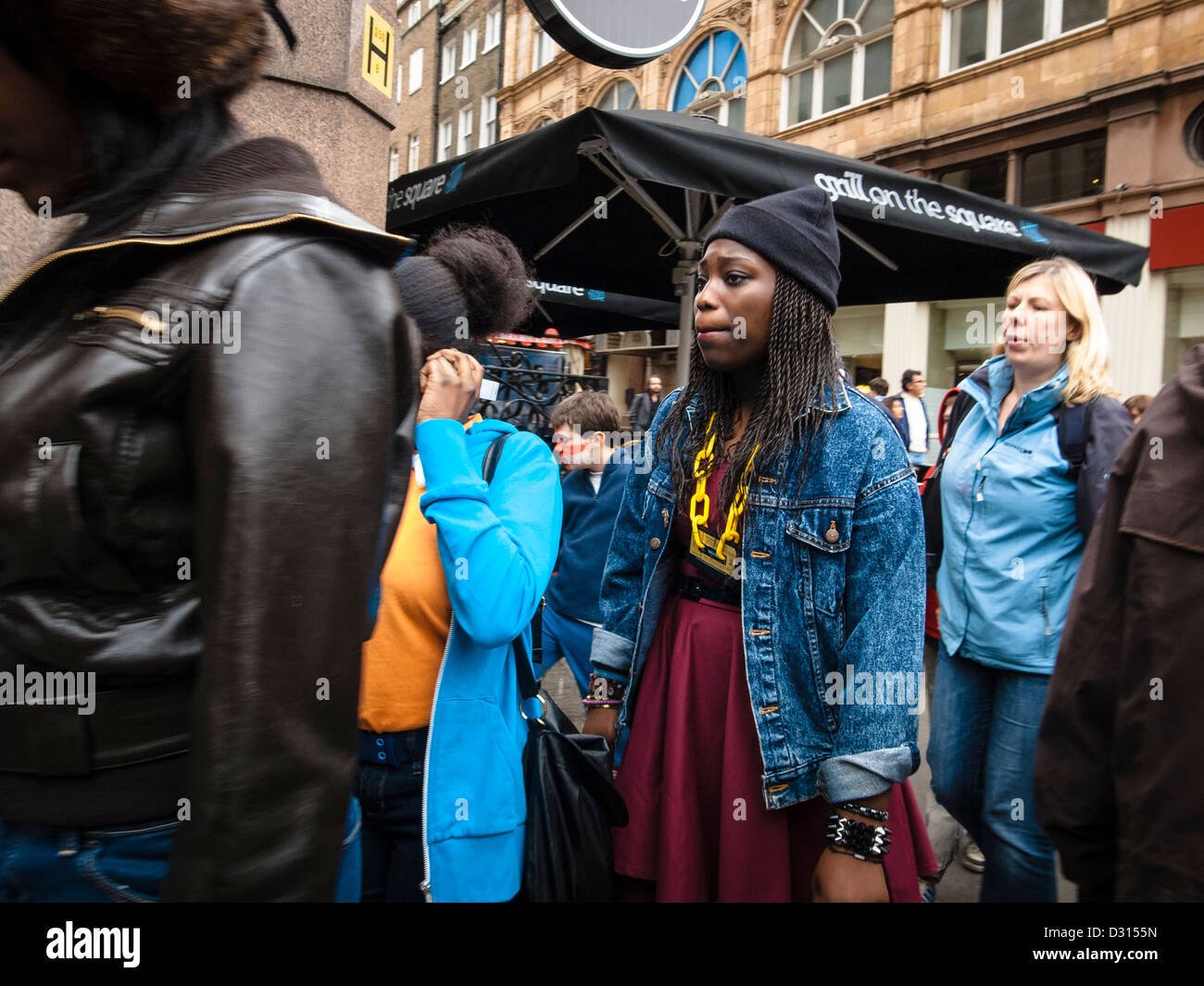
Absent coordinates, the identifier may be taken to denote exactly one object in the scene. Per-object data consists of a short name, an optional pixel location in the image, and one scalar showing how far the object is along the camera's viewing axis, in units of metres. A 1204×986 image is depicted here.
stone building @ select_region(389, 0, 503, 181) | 27.56
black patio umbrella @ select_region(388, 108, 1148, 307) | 4.03
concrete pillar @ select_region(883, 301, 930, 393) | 15.38
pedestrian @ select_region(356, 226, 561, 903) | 1.78
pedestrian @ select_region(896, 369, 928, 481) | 9.67
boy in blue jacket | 4.07
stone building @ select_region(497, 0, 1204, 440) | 12.20
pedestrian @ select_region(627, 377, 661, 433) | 12.44
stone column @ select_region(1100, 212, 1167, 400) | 12.36
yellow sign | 4.34
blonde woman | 2.61
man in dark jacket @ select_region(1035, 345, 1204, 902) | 1.41
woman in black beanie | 1.87
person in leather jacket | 0.83
